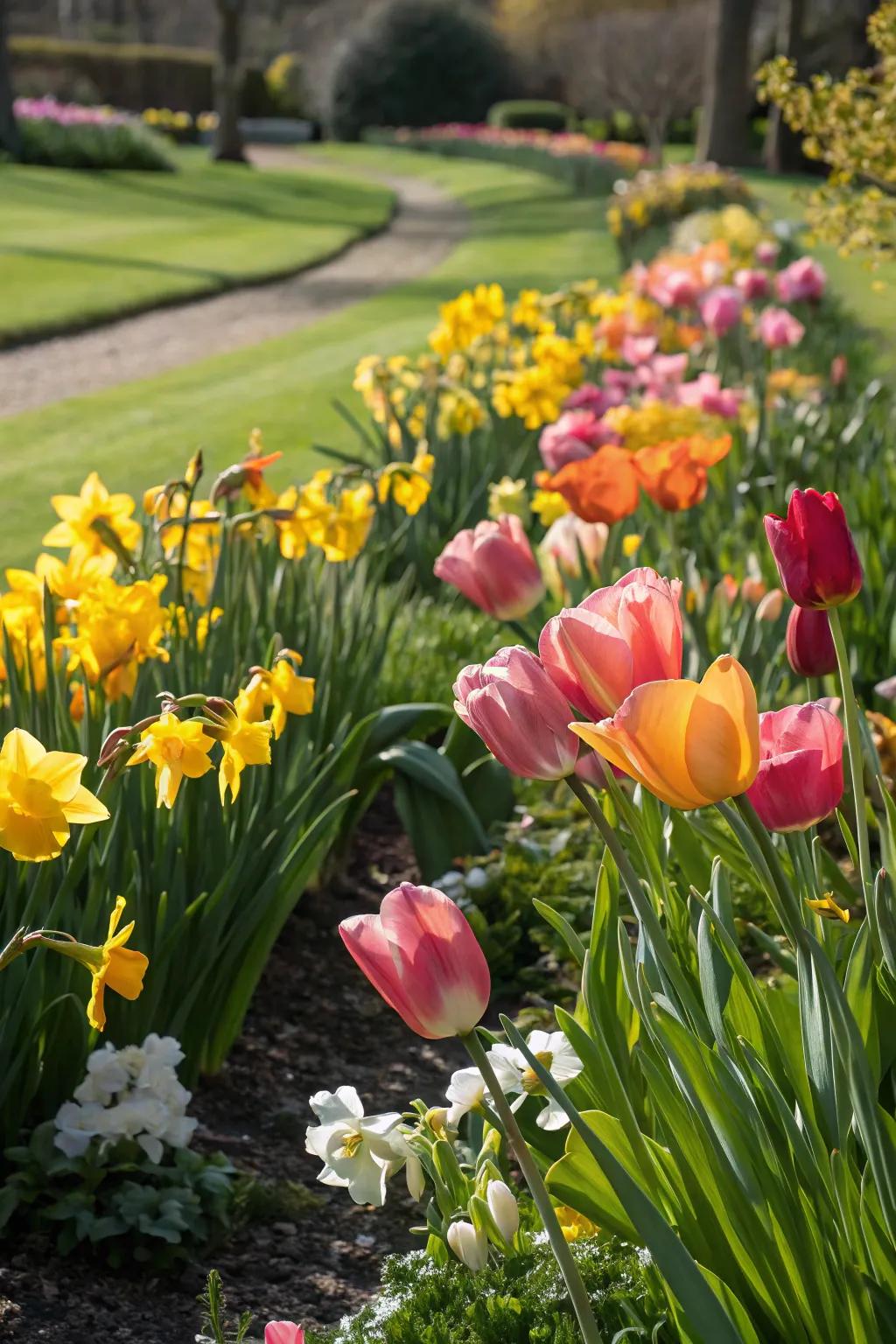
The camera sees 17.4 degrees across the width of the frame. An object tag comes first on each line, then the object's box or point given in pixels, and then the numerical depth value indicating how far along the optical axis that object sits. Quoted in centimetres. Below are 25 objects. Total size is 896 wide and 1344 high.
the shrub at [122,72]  3912
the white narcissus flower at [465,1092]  151
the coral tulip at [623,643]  133
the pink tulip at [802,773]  141
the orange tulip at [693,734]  126
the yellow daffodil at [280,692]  173
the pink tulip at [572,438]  285
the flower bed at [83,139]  2645
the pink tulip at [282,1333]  135
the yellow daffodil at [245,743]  157
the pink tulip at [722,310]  582
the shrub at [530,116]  4594
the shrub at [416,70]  4403
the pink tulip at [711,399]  452
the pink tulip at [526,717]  136
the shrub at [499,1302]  147
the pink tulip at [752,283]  614
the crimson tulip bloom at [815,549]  142
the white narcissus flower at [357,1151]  149
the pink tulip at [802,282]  641
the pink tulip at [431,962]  135
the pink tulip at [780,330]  554
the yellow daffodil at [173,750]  153
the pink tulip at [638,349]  539
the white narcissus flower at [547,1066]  154
